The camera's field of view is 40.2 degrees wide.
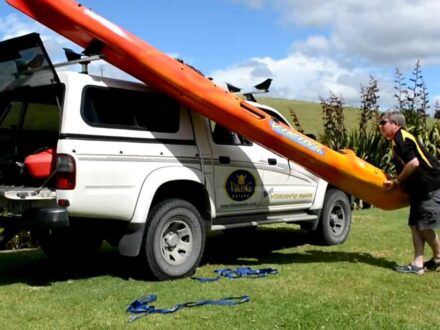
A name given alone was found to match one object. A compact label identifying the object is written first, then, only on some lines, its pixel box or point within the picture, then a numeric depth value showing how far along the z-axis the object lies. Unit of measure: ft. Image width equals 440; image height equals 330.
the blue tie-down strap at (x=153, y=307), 17.47
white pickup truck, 19.22
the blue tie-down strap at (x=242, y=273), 22.34
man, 22.79
